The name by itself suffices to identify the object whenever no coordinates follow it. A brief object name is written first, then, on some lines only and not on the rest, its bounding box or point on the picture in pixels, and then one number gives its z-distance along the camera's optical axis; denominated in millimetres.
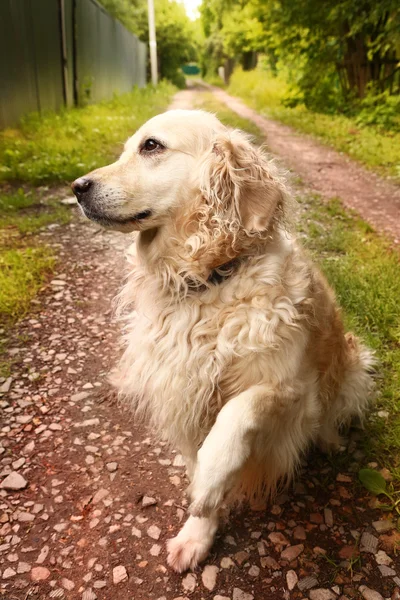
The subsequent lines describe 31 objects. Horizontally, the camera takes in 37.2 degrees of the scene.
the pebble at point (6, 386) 1089
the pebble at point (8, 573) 794
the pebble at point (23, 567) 800
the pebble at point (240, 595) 777
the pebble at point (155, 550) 831
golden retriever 794
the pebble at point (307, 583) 787
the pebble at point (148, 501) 901
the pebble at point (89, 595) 773
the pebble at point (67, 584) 783
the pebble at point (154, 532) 857
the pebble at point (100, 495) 900
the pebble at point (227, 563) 820
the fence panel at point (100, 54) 9144
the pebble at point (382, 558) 809
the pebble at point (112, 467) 956
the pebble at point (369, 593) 769
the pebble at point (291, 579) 791
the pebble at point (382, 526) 850
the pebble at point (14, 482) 910
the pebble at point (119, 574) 793
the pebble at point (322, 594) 774
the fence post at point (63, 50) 7724
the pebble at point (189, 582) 794
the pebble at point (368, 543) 825
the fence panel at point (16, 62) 5662
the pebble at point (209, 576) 798
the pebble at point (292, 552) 825
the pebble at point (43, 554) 812
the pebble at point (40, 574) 792
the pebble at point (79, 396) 1099
